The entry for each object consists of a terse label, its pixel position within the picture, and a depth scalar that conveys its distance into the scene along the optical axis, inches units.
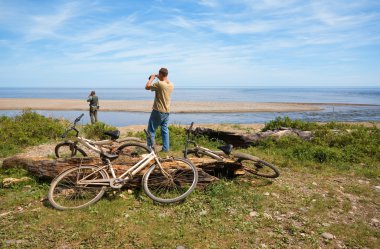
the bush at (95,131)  610.2
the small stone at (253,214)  254.2
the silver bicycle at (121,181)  266.2
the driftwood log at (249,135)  530.3
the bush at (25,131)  514.5
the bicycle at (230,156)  312.3
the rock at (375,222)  248.3
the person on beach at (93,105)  912.6
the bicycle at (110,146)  303.3
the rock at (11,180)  305.4
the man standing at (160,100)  389.4
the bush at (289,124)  603.0
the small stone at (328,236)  223.4
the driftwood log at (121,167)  295.6
